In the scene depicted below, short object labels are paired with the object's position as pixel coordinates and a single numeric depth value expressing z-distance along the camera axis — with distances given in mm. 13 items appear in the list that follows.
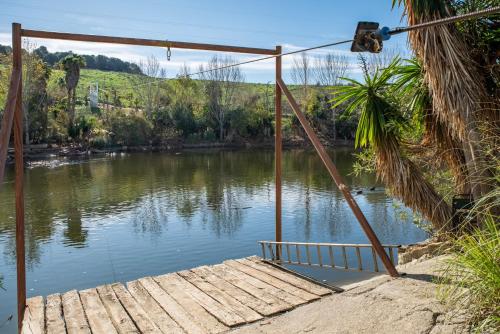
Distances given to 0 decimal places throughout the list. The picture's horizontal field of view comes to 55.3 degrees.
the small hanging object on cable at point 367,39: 3089
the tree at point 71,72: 42875
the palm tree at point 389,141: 6609
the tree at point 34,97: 36375
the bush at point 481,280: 2783
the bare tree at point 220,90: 48628
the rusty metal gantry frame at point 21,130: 4590
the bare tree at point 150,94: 47875
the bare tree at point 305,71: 56438
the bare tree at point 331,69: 56656
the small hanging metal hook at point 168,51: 6002
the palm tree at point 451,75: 5664
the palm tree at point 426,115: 6707
